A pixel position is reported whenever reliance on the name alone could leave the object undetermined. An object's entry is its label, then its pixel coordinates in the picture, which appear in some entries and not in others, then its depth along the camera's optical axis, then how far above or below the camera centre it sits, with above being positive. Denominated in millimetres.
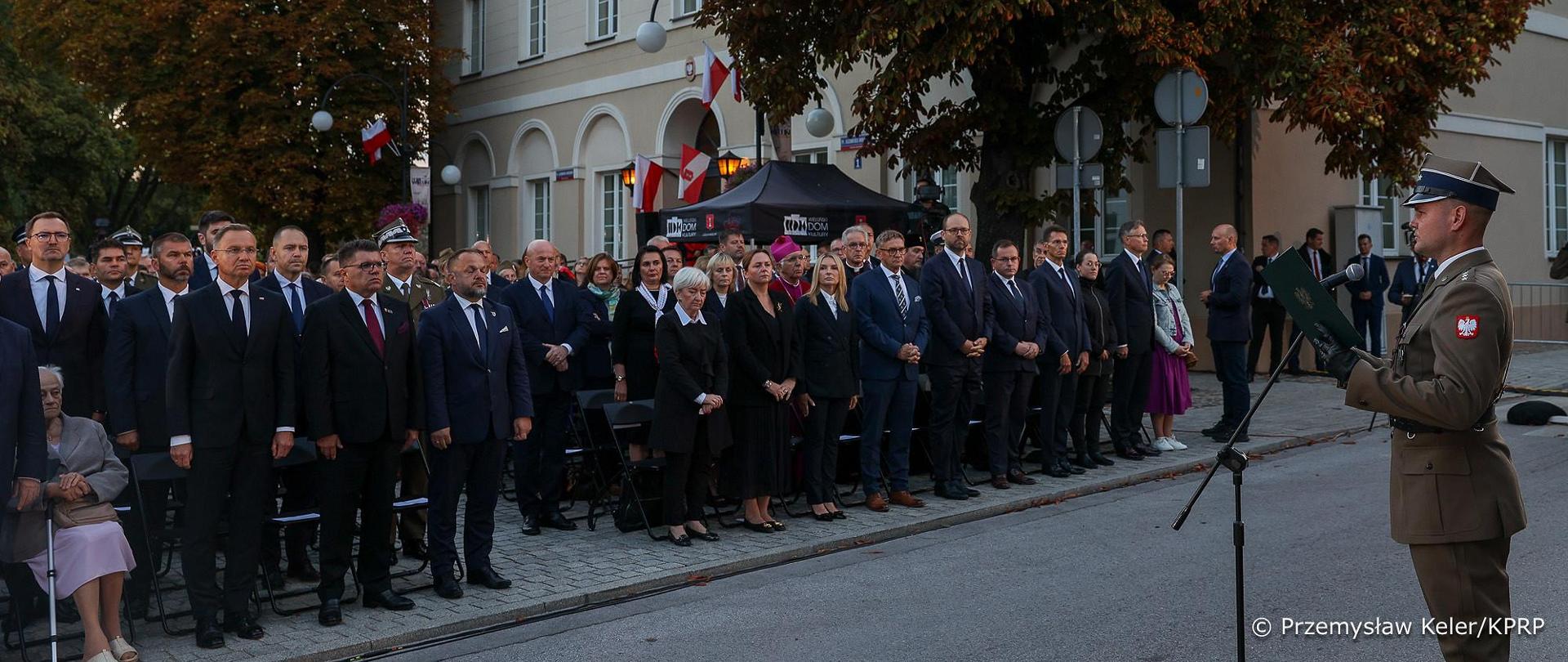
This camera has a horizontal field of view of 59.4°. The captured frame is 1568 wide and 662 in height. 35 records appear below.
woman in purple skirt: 12758 -277
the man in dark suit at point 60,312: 7961 +153
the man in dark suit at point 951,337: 10562 -50
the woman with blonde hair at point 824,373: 9875 -305
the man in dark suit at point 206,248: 9495 +671
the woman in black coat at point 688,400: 9008 -441
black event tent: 14641 +1342
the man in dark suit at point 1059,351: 11656 -186
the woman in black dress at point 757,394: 9391 -425
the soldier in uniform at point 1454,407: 4160 -244
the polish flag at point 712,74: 20516 +3856
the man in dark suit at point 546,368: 9766 -248
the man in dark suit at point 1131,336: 12500 -67
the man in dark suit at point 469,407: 7691 -412
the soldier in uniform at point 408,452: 8422 -759
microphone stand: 4969 -664
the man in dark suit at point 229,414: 6836 -392
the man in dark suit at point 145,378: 7230 -217
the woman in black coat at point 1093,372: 12086 -379
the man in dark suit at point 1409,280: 19031 +659
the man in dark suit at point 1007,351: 11078 -176
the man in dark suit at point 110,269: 8773 +444
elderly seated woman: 6250 -879
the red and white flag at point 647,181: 19922 +2224
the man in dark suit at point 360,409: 7199 -388
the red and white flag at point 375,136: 28094 +4079
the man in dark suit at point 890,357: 10281 -197
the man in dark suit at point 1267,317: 18203 +140
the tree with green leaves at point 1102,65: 14711 +3014
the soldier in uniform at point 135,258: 10180 +615
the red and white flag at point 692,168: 19453 +2326
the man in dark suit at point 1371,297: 19234 +405
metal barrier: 22719 +242
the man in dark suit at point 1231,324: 13312 +40
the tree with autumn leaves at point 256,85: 31141 +5827
